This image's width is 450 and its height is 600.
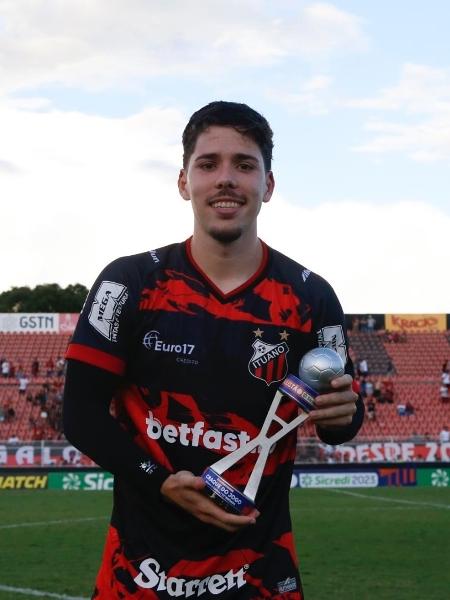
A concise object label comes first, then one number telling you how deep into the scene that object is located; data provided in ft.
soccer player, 12.81
